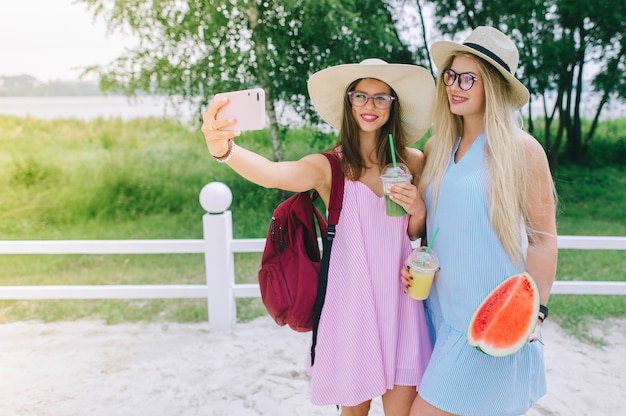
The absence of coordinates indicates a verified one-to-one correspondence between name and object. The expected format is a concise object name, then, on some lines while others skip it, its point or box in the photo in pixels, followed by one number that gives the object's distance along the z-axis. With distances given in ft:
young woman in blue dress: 5.92
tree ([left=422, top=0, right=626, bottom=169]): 25.85
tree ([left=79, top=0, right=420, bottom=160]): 21.83
